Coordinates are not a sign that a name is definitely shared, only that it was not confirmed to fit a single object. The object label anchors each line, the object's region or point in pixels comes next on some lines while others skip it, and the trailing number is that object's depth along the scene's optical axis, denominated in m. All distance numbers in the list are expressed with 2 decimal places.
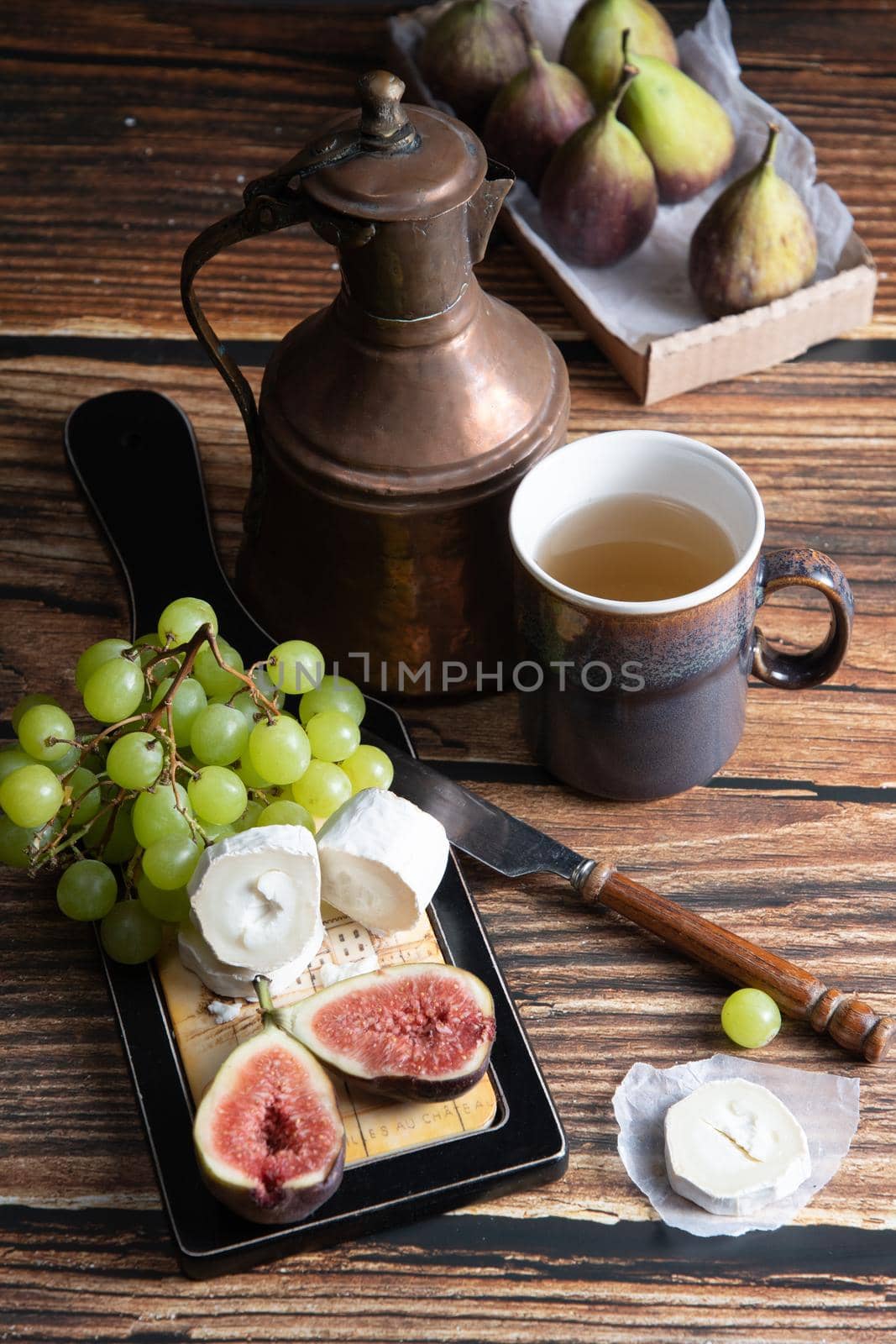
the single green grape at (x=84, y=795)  1.09
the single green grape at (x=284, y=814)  1.09
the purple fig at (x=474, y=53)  1.33
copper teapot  1.07
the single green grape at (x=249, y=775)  1.10
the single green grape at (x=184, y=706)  1.10
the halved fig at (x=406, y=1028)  1.04
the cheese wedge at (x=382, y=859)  1.06
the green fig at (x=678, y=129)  1.30
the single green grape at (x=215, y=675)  1.12
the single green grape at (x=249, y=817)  1.10
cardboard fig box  1.27
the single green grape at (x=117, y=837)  1.10
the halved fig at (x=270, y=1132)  1.02
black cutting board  1.03
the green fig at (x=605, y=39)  1.32
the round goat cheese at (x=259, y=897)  1.05
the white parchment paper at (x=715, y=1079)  1.03
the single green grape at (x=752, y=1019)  1.06
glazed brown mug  1.08
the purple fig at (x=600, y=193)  1.27
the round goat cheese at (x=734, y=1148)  1.03
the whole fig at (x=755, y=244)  1.25
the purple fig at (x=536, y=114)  1.30
